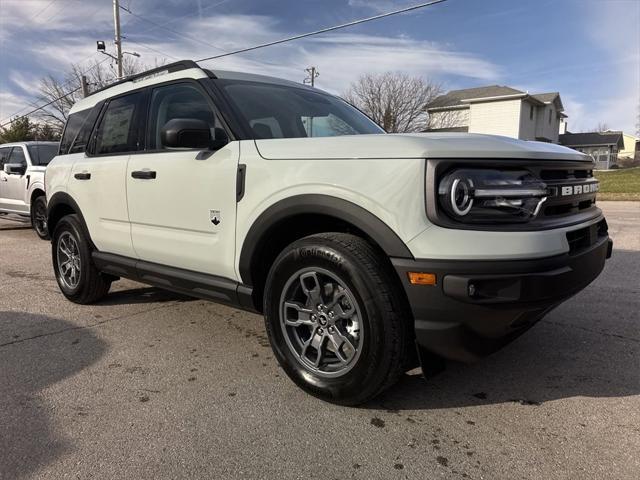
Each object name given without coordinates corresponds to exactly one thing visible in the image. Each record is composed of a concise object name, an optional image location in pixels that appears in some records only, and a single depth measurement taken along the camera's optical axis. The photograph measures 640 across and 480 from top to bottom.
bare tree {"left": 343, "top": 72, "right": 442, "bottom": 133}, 35.09
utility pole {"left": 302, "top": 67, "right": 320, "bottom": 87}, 39.22
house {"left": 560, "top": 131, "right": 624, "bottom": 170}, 56.56
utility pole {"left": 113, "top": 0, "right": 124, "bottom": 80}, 28.06
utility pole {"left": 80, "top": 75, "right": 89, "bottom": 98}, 32.16
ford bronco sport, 2.23
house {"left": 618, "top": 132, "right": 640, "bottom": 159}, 66.81
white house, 37.12
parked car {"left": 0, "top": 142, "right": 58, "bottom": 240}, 9.13
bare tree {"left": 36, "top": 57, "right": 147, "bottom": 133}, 38.48
